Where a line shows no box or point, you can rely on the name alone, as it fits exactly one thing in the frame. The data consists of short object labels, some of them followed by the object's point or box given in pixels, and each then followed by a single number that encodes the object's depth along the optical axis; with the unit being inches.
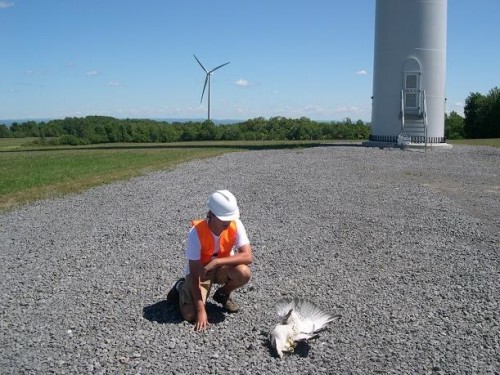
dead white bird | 198.1
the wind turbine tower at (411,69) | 1060.5
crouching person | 210.4
